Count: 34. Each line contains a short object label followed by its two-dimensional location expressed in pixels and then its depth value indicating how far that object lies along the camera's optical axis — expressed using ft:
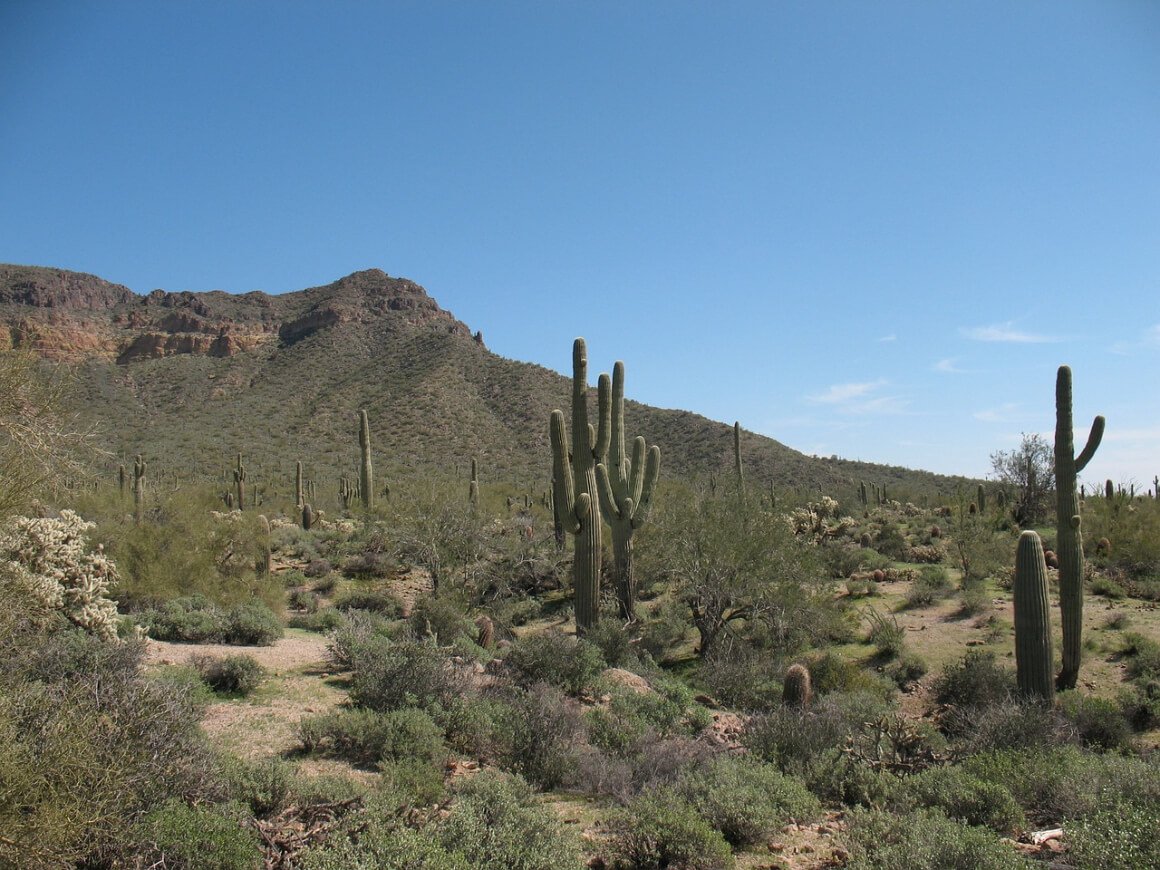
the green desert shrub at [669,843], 19.43
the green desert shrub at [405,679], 31.14
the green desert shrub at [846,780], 25.71
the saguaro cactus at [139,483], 83.91
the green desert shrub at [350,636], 37.78
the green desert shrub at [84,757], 14.79
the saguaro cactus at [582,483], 51.75
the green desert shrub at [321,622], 51.42
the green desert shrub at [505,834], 17.54
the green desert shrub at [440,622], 48.26
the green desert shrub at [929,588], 69.92
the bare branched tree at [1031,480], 113.50
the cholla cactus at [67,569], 30.63
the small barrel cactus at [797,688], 39.37
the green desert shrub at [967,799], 21.90
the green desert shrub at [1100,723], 36.76
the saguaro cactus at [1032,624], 42.44
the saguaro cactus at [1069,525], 47.39
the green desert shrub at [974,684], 42.93
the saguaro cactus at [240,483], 114.83
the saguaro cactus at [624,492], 58.90
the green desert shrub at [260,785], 20.43
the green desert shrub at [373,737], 26.18
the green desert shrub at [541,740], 26.45
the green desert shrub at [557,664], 37.50
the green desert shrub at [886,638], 55.52
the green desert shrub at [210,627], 42.52
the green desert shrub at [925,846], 16.98
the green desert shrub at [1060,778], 21.70
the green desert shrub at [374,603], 59.77
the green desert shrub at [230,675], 33.19
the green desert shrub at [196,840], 16.49
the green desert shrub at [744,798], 21.71
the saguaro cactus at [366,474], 98.68
